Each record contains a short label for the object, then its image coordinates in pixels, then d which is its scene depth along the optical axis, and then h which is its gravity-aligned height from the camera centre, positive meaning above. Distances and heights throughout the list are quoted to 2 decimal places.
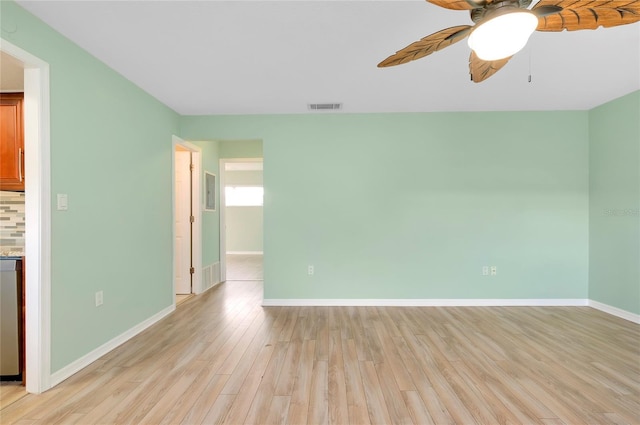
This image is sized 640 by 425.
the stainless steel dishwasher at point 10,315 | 1.98 -0.67
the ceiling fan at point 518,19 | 1.21 +0.85
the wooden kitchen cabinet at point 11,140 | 2.06 +0.51
